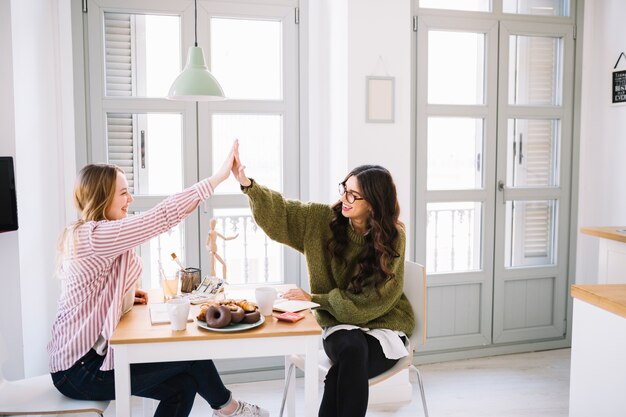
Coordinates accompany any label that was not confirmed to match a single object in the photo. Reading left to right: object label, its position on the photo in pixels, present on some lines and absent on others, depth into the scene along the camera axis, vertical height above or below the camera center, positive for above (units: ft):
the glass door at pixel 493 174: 11.66 -0.30
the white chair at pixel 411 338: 7.39 -2.41
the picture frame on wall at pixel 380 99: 10.31 +1.11
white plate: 5.91 -1.75
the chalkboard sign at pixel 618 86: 11.58 +1.52
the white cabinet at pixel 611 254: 9.37 -1.59
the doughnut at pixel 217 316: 5.99 -1.66
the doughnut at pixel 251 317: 6.16 -1.71
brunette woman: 7.32 -1.33
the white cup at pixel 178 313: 5.85 -1.57
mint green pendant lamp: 7.24 +0.98
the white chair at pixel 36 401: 5.99 -2.60
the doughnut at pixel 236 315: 6.08 -1.66
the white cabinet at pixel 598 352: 5.61 -1.98
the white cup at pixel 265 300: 6.53 -1.60
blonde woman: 6.25 -1.50
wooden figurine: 7.68 -1.11
